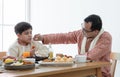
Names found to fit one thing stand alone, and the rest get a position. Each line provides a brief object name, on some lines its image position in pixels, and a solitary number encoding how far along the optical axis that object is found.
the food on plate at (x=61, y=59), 2.33
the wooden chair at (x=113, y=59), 2.93
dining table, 1.88
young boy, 2.81
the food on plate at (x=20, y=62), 2.04
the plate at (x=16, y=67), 2.01
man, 2.73
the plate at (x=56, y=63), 2.25
